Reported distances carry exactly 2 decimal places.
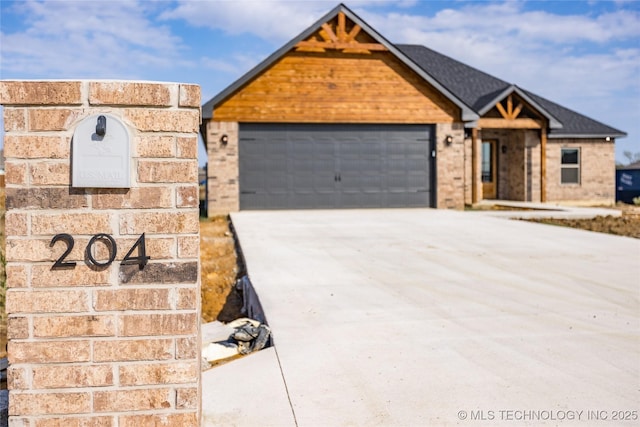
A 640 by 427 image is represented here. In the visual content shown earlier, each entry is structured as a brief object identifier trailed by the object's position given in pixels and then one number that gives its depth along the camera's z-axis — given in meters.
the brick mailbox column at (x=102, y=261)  2.56
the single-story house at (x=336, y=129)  17.19
